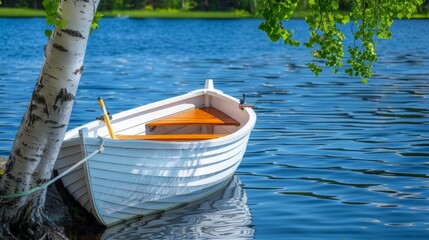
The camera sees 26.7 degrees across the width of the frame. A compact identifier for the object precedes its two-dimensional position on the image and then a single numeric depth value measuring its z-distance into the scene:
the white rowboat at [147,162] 12.50
